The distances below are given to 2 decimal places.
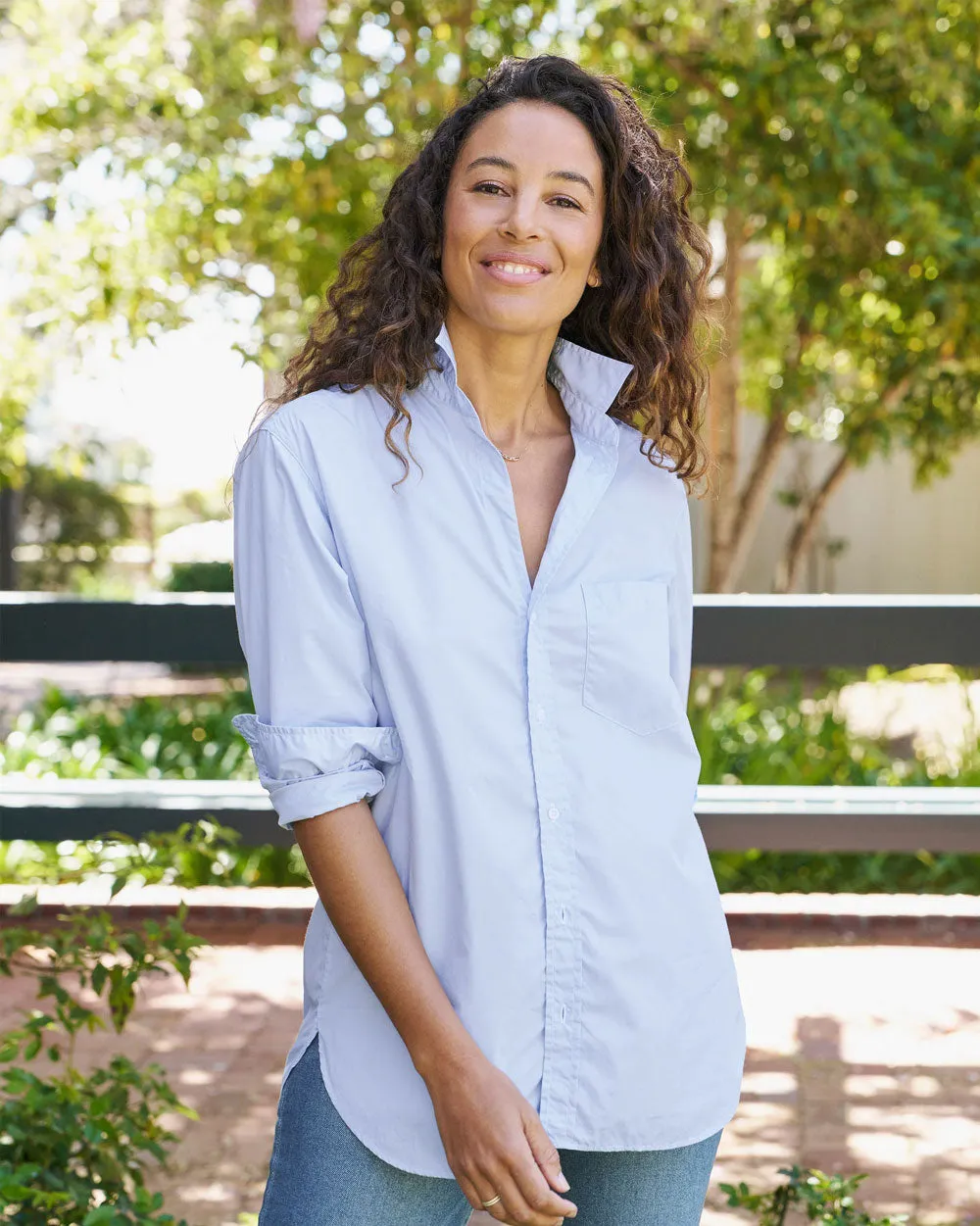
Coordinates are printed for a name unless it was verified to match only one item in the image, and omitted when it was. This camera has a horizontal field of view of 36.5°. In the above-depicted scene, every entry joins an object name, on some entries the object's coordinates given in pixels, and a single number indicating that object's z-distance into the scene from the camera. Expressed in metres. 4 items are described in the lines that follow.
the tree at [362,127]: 5.68
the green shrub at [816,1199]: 2.42
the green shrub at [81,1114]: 2.29
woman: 1.46
